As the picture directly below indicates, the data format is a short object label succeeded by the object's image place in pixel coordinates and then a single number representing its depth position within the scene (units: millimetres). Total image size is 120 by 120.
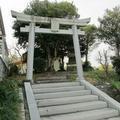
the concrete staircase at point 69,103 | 3729
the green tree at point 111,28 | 7461
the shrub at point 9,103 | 2862
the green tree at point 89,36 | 8192
